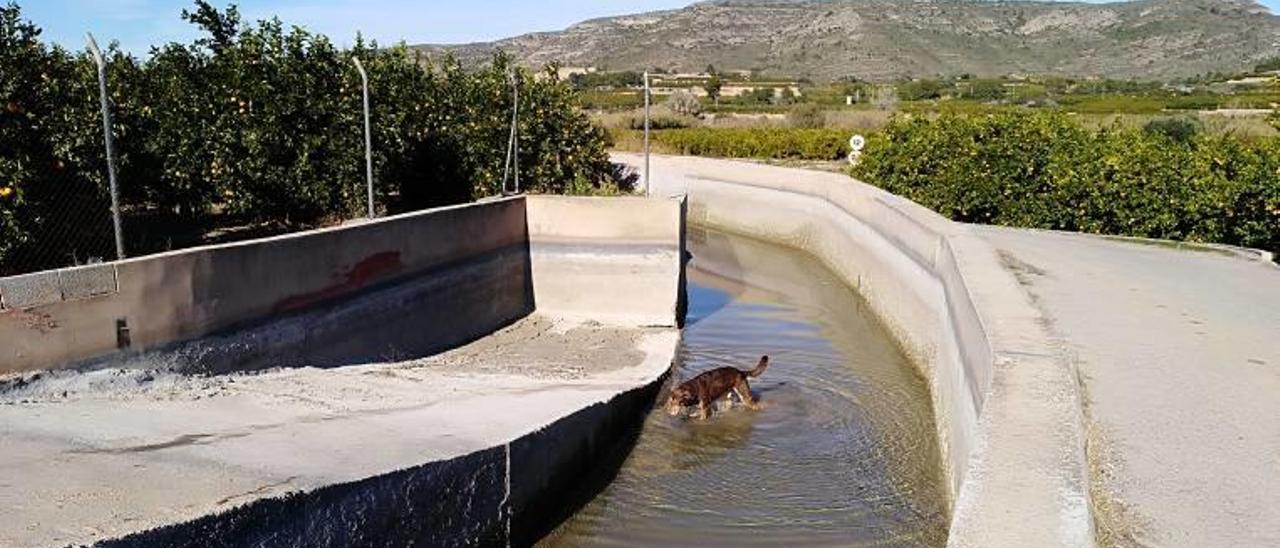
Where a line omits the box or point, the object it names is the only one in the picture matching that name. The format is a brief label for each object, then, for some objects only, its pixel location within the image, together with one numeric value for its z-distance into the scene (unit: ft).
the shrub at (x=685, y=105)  188.24
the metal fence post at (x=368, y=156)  39.63
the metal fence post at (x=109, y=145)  27.95
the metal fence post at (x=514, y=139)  54.39
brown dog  36.04
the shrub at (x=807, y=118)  158.75
